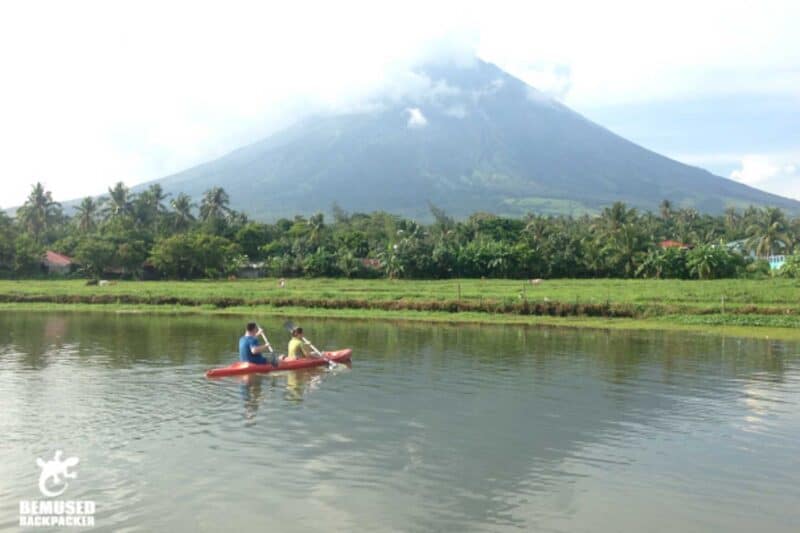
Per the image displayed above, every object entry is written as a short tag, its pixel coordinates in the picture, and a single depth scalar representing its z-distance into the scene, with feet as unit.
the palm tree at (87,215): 261.85
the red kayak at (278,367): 51.85
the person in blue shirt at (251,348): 53.42
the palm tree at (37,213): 265.13
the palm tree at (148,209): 265.13
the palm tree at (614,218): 208.44
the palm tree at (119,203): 262.47
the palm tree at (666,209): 309.96
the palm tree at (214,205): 277.85
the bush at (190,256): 192.13
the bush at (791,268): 141.49
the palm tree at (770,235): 203.00
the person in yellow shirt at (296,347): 57.00
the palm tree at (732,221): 265.11
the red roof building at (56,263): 210.38
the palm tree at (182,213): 262.47
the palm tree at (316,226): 230.83
